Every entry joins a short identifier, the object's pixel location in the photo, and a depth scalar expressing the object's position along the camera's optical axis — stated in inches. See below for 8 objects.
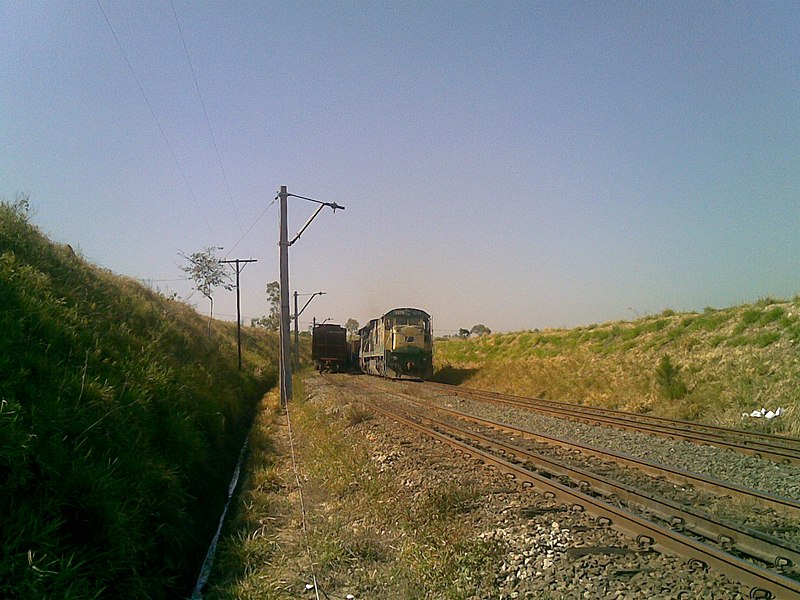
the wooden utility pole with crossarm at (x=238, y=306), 1135.1
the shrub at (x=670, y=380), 627.2
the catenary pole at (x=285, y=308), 844.0
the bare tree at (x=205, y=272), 1529.3
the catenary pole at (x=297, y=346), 1771.9
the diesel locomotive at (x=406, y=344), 1099.3
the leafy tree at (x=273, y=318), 3147.1
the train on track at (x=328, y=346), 1594.5
